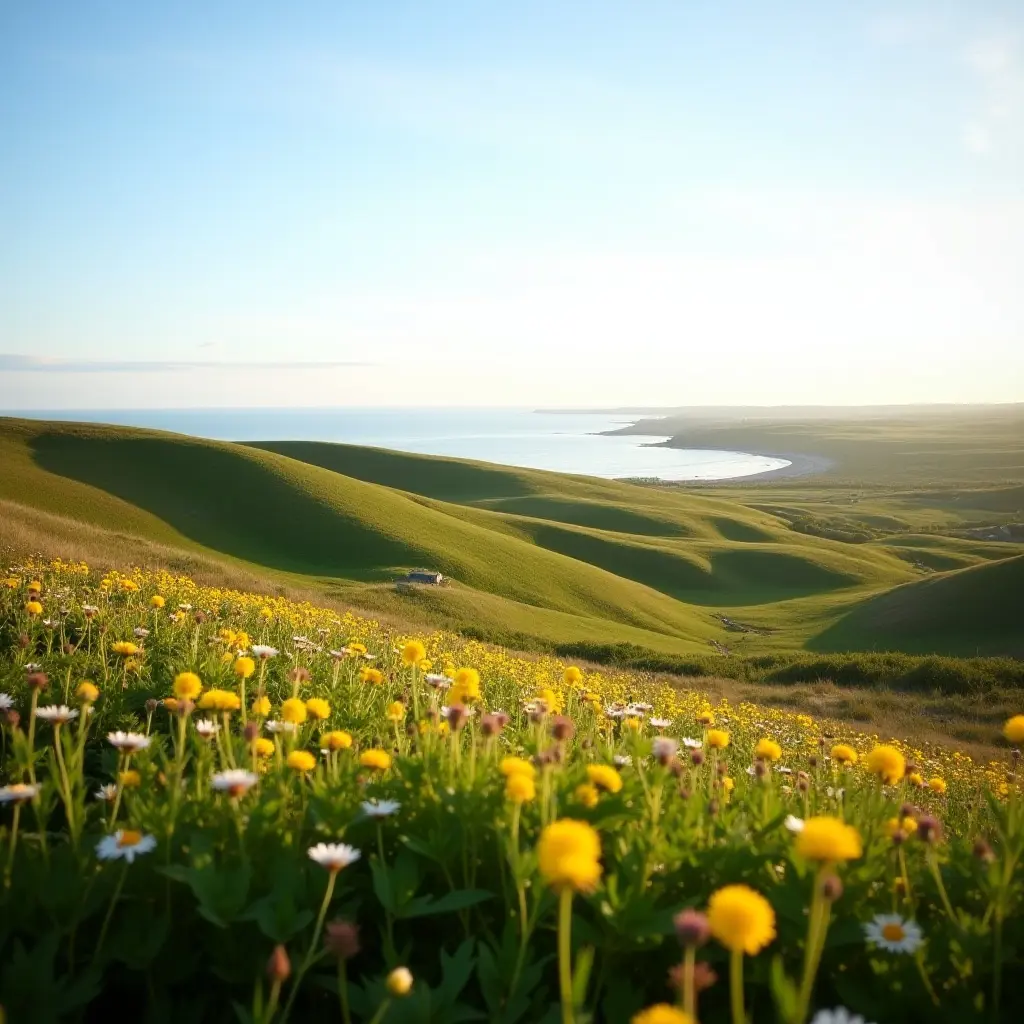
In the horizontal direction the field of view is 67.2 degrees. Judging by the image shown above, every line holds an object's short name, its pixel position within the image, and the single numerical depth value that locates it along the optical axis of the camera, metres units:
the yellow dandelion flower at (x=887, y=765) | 3.27
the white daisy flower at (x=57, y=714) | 3.42
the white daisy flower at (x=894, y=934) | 2.55
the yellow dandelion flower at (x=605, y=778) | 3.16
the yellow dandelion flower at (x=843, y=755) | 4.00
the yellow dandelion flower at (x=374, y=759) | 3.45
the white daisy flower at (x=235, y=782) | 2.77
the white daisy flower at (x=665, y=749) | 3.20
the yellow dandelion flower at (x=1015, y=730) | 3.32
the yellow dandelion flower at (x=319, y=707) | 3.87
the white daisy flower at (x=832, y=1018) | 1.83
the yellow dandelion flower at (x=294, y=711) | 3.64
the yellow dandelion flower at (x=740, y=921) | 1.74
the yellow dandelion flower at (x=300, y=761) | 3.30
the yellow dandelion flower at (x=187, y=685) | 3.58
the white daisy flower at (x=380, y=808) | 3.01
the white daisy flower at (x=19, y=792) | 3.00
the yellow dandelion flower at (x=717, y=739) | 4.03
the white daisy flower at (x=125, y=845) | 2.77
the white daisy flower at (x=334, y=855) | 2.45
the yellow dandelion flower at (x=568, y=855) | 1.82
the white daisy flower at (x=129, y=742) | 3.40
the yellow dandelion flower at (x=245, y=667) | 4.41
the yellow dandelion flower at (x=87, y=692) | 3.76
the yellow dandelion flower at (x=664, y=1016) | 1.61
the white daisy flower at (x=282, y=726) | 3.77
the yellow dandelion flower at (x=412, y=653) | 4.47
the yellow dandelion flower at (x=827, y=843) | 2.04
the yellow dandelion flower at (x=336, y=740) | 3.57
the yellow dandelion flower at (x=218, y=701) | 3.68
